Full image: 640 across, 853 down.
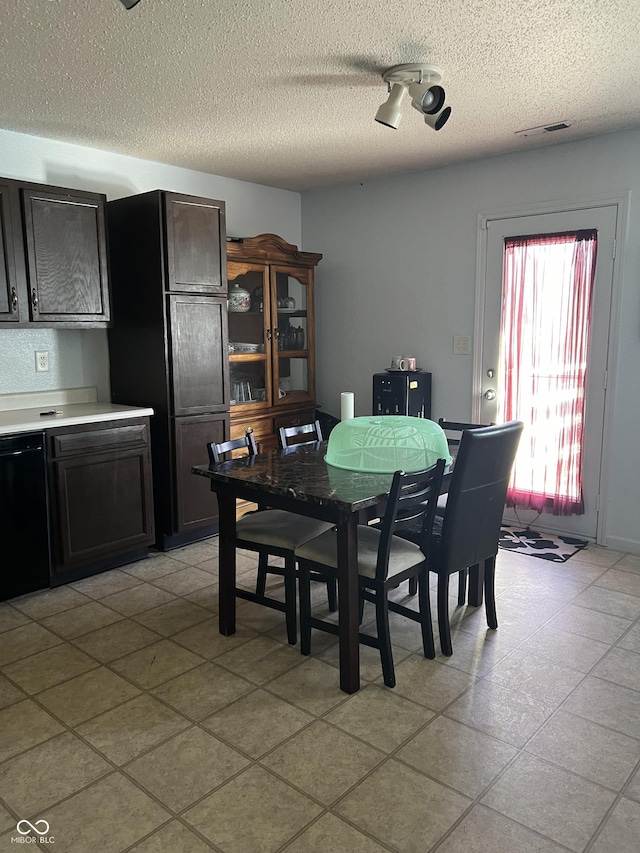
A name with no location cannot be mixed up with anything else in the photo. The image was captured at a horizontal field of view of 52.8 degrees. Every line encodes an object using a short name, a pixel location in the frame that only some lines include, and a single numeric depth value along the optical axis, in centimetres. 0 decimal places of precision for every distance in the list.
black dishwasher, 312
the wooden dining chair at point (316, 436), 308
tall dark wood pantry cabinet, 374
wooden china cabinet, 450
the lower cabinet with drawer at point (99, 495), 335
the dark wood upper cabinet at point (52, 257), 331
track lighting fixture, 270
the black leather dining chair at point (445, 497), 309
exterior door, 377
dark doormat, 381
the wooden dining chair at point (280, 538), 272
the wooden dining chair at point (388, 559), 236
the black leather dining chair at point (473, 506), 247
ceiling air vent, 350
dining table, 230
